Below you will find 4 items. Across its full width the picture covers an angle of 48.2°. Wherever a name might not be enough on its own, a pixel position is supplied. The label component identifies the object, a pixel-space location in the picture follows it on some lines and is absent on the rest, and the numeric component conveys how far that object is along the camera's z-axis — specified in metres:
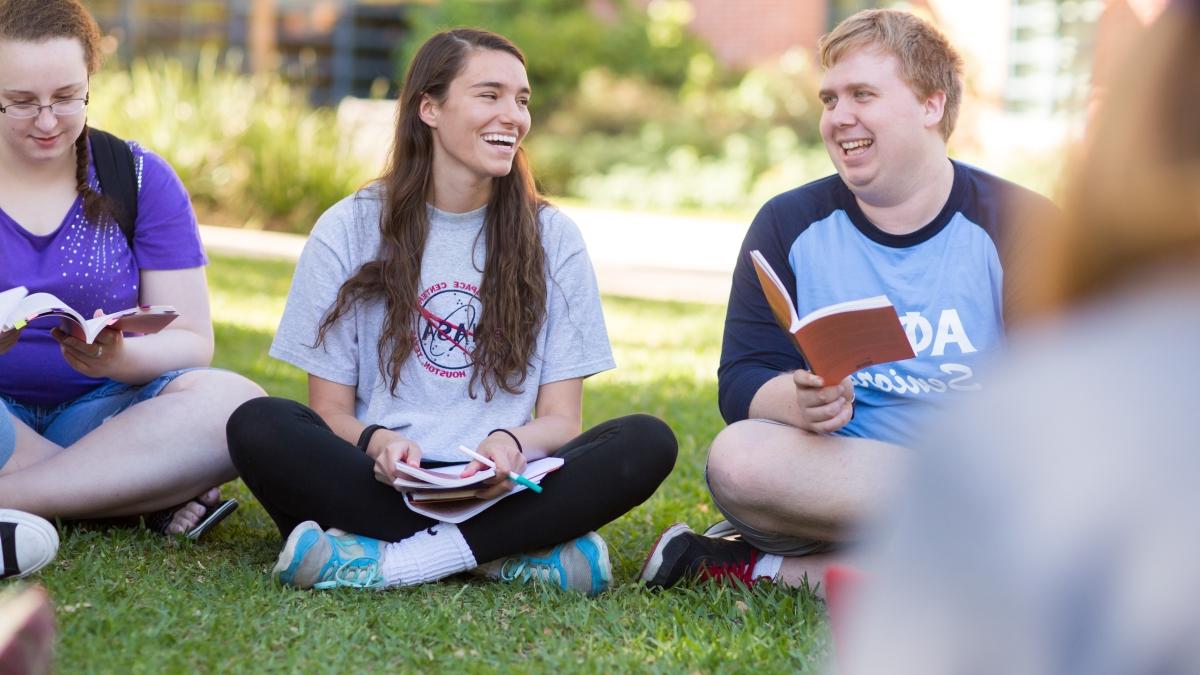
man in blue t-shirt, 3.20
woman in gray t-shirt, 3.27
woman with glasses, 3.39
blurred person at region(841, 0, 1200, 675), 0.84
